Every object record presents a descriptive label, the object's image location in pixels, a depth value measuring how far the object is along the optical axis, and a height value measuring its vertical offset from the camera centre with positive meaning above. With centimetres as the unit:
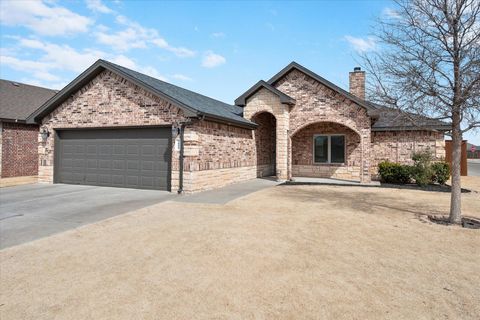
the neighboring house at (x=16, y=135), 1833 +134
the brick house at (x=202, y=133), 1240 +126
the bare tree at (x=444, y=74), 727 +219
